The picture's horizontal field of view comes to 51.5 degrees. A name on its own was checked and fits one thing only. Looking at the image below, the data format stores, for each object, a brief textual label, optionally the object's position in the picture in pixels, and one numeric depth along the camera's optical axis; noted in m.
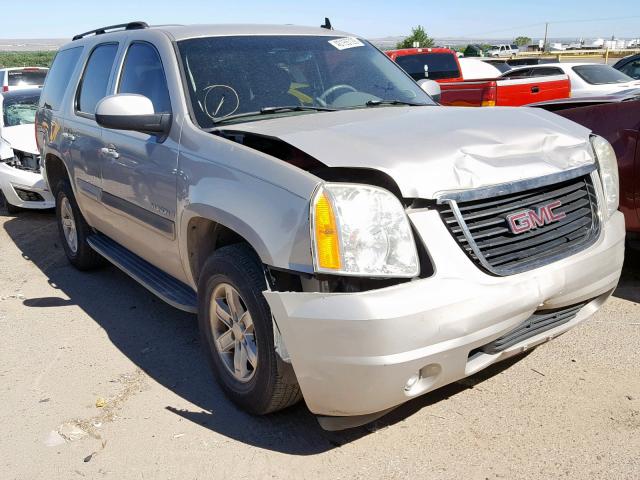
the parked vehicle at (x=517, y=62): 25.26
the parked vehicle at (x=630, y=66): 16.53
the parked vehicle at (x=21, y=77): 15.84
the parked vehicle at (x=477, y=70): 18.99
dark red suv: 4.55
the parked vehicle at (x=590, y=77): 13.57
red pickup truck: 9.41
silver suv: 2.57
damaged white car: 8.04
